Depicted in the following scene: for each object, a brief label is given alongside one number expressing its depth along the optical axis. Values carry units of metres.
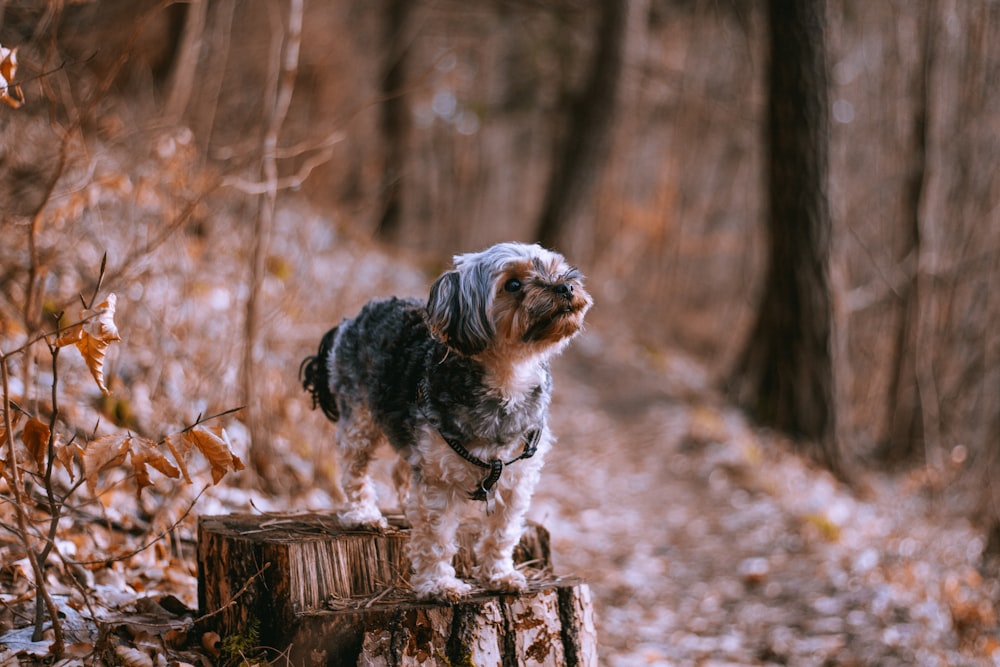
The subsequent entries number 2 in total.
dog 3.72
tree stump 3.51
